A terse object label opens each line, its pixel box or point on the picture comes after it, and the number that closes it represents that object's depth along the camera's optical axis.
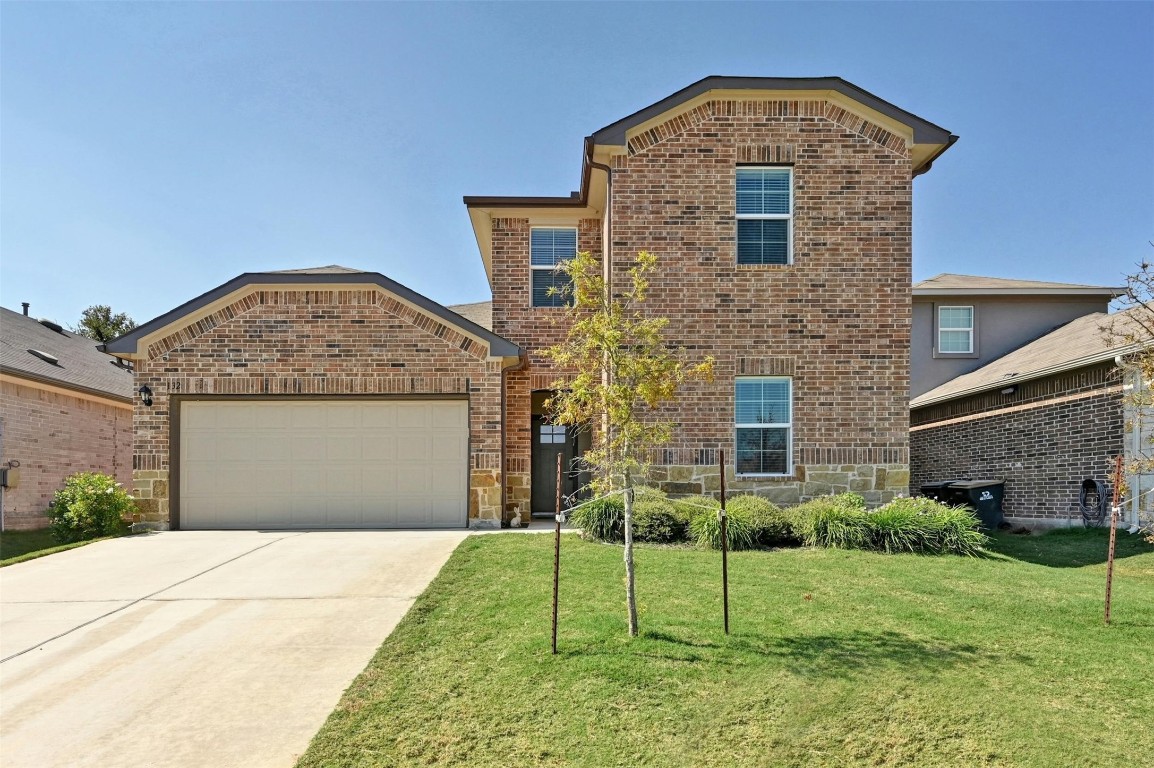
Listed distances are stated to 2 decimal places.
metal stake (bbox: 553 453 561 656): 5.51
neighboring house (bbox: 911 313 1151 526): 12.02
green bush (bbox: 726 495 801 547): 10.00
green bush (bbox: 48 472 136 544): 11.77
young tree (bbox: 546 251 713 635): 5.87
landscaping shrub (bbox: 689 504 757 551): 9.66
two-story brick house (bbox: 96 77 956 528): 11.66
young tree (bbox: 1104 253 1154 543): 8.34
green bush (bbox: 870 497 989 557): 9.66
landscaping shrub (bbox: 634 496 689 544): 10.09
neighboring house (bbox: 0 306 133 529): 14.25
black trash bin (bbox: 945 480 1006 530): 13.56
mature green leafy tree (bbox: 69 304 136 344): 34.34
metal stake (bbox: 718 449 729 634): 5.78
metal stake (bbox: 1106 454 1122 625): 6.24
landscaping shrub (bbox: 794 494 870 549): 9.80
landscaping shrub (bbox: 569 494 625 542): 10.19
